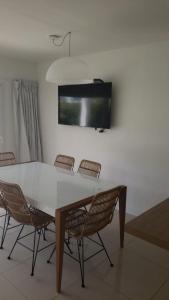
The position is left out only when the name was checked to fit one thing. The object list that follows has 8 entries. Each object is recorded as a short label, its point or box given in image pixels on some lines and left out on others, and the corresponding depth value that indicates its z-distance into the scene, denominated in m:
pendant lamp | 2.12
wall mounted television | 3.43
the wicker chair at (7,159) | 3.44
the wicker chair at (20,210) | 2.03
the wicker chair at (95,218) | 1.94
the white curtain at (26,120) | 4.30
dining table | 1.91
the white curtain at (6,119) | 4.12
